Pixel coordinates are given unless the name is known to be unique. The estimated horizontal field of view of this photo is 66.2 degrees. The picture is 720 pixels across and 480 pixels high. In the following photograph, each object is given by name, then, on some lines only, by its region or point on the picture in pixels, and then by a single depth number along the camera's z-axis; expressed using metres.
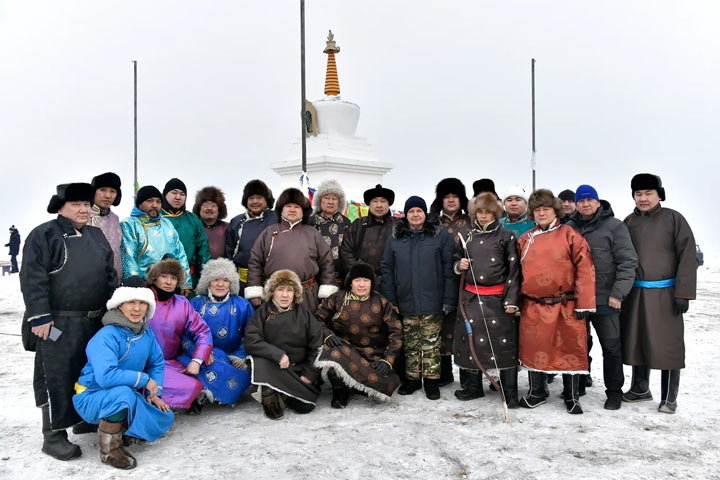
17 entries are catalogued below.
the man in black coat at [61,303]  3.42
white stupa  13.47
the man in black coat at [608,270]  4.35
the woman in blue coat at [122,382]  3.41
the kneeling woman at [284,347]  4.29
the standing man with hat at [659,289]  4.33
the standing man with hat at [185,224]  5.24
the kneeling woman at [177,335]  4.07
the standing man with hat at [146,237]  4.55
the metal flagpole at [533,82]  17.52
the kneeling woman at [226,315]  4.48
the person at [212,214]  5.65
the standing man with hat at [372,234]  5.34
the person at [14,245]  18.16
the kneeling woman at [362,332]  4.57
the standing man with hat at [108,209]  4.25
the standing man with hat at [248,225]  5.51
